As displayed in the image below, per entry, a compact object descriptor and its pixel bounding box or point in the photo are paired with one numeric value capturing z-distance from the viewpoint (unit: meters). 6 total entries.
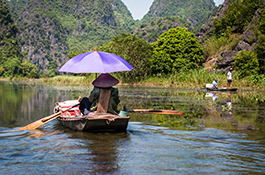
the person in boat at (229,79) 25.07
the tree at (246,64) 29.54
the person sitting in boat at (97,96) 8.05
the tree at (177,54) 42.72
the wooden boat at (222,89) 23.67
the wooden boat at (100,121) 7.80
